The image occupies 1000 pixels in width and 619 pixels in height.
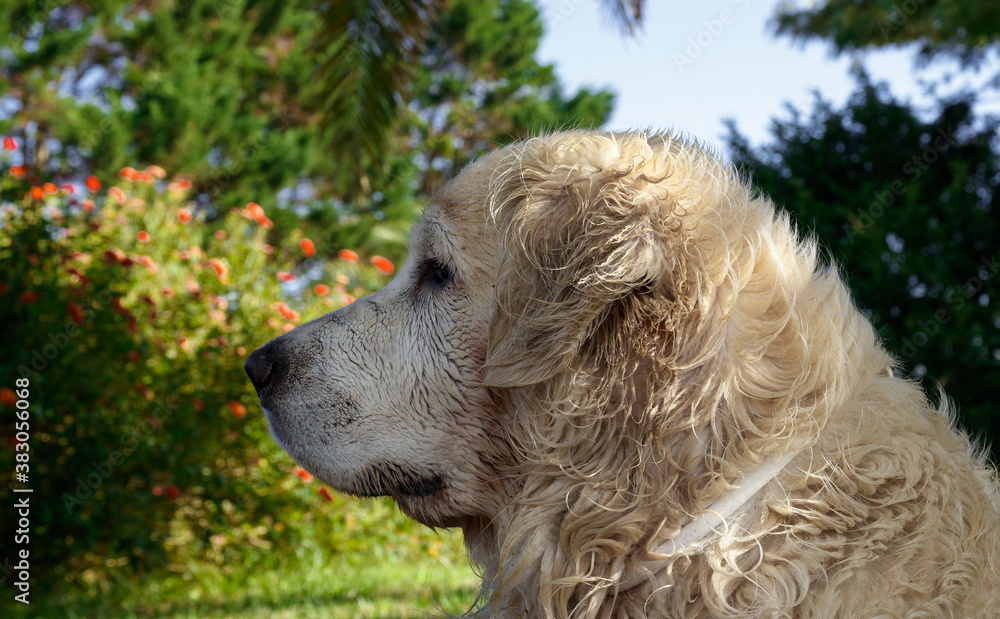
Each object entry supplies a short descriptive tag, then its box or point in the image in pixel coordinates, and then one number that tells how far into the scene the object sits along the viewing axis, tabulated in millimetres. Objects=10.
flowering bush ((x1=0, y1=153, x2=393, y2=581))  4750
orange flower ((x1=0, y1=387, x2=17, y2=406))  4293
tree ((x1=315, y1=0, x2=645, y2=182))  5656
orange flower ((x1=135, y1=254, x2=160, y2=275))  5410
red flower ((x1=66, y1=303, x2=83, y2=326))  4688
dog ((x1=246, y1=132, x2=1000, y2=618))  1590
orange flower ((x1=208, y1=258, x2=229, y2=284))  5756
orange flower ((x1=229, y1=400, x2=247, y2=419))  5309
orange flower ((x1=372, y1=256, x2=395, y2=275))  6082
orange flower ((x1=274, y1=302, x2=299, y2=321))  5546
